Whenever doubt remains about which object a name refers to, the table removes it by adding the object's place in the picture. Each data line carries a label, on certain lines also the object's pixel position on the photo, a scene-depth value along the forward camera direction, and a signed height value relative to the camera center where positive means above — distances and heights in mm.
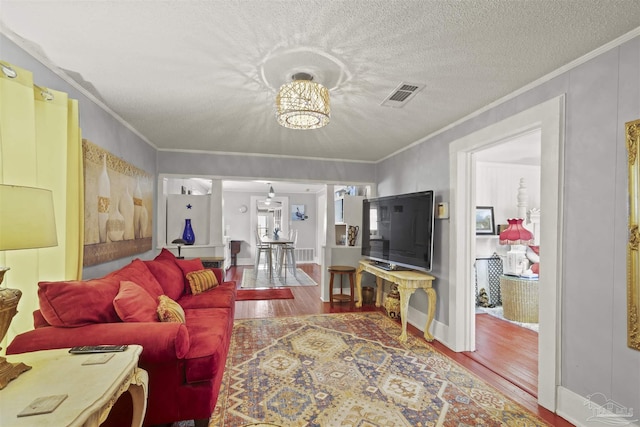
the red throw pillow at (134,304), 1850 -588
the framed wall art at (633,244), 1683 -157
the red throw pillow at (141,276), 2348 -524
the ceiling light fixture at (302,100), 2115 +782
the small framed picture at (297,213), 9758 -30
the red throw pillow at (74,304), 1688 -531
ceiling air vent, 2396 +979
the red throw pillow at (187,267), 3408 -651
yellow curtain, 1636 +275
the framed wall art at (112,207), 2596 +33
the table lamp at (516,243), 4352 -428
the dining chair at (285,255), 7273 -1036
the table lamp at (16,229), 1125 -75
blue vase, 4707 -366
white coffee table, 984 -658
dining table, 6805 -687
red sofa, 1656 -686
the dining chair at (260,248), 7128 -838
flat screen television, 3402 -217
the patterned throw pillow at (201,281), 3383 -789
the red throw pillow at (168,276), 2984 -657
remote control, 1439 -659
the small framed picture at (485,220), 4934 -101
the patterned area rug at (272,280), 6363 -1509
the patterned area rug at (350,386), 2045 -1365
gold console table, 3373 -846
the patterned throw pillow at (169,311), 2062 -695
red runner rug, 5242 -1459
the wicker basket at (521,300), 4012 -1133
